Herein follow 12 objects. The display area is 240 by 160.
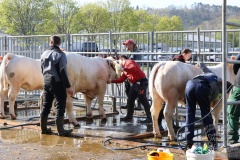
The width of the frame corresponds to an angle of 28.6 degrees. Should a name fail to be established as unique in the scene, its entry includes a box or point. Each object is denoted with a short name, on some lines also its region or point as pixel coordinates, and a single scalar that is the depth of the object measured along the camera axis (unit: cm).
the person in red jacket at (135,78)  1151
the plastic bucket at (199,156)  653
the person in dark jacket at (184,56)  1008
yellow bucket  657
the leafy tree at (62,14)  5108
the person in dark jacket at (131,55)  1239
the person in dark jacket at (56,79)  980
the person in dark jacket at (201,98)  847
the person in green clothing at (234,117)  841
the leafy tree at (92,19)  5138
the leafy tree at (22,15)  4609
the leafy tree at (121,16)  5522
